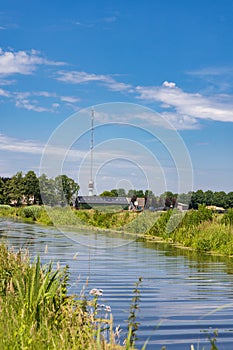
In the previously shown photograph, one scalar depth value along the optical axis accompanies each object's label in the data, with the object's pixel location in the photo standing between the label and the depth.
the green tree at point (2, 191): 89.06
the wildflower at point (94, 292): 6.26
